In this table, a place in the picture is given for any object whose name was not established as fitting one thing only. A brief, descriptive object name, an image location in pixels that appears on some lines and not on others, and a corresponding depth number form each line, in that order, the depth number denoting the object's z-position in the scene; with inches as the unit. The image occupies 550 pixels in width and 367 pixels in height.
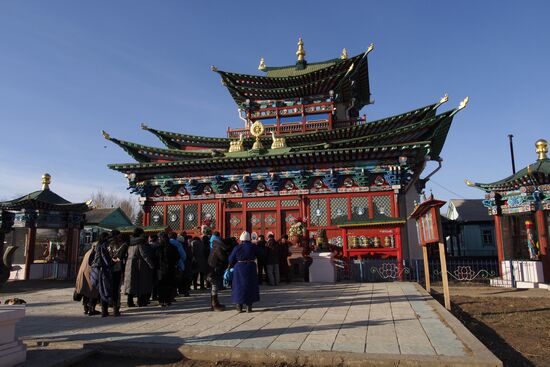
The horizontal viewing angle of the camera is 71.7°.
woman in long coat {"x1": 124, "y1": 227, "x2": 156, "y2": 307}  326.3
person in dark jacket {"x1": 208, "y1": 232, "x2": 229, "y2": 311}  316.8
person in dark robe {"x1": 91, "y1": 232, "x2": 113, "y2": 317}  294.8
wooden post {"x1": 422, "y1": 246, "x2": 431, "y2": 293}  405.6
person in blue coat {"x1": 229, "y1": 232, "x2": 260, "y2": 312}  295.6
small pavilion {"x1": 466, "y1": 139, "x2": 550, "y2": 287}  546.6
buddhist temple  641.0
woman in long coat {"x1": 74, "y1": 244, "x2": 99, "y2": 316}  304.2
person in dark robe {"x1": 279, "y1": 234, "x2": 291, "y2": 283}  561.0
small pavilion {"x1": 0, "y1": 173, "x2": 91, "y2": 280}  734.5
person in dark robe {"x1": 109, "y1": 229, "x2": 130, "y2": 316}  305.6
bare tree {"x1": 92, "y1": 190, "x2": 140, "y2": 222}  2586.1
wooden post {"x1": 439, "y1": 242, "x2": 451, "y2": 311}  322.0
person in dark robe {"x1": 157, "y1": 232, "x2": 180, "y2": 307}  346.0
